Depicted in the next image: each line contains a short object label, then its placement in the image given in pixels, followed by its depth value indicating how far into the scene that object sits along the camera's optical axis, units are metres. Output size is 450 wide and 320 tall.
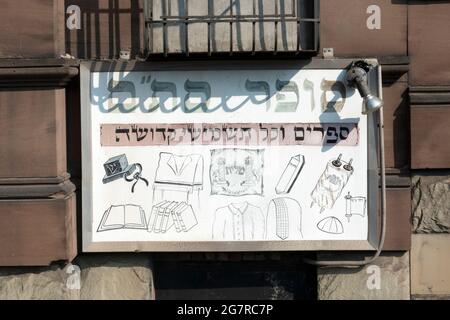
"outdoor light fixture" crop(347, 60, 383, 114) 3.62
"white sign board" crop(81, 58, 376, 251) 3.92
